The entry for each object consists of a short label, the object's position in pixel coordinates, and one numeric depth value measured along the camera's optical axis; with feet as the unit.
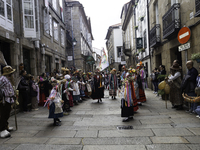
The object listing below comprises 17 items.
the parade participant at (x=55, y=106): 17.34
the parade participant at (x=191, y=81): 19.14
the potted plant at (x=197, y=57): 19.54
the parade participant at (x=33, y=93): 25.86
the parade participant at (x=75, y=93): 29.45
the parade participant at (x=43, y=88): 29.66
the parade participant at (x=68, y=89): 22.22
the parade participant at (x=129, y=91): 18.10
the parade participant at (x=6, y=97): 14.88
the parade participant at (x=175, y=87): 22.14
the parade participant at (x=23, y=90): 24.03
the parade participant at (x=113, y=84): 34.19
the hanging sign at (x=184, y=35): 21.11
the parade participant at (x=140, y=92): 25.49
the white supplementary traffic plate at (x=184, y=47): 21.44
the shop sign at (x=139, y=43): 59.31
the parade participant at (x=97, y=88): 31.68
